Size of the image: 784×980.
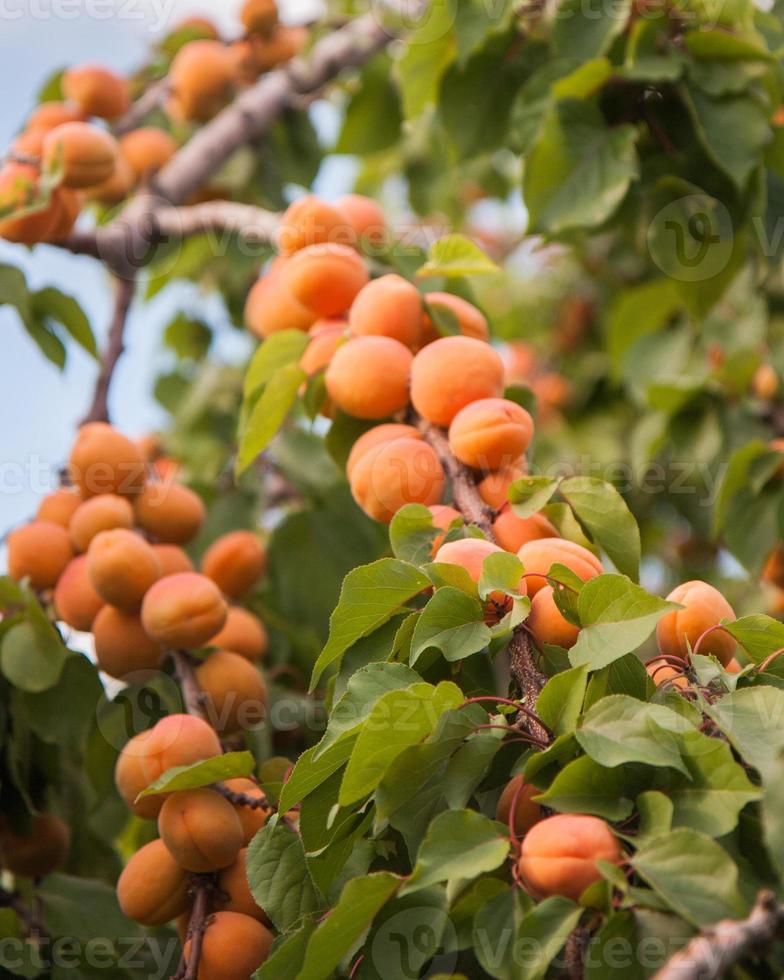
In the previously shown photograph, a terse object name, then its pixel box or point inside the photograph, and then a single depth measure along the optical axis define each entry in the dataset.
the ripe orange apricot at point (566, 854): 1.63
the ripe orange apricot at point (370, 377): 1.84
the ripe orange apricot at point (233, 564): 2.01
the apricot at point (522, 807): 1.68
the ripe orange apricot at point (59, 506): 1.93
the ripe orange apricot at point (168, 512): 1.94
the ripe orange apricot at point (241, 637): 1.92
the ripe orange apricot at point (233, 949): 1.73
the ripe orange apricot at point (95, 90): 2.16
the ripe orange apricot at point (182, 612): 1.83
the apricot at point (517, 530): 1.78
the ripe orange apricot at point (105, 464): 1.92
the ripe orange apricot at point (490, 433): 1.79
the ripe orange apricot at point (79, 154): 2.00
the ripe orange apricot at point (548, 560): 1.73
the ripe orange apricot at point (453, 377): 1.81
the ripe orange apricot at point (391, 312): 1.86
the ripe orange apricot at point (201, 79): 2.27
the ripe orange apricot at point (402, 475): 1.81
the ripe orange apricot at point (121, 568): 1.85
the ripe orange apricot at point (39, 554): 1.91
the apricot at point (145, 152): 2.21
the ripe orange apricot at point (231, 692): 1.86
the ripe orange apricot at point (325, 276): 1.91
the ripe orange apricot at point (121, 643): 1.87
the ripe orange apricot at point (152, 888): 1.77
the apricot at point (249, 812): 1.78
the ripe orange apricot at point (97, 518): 1.90
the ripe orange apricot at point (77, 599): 1.89
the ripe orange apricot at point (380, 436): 1.83
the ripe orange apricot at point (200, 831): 1.75
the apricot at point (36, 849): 1.92
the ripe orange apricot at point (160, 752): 1.78
